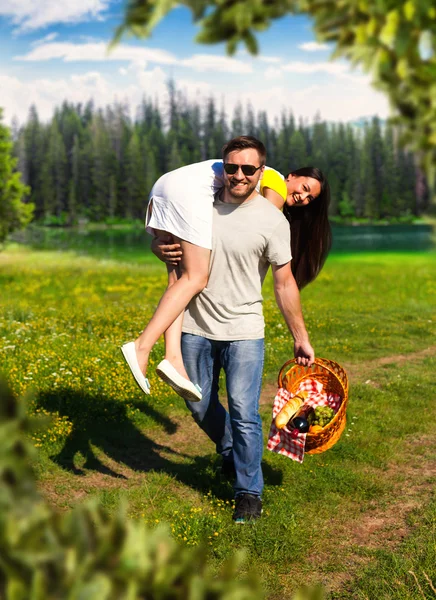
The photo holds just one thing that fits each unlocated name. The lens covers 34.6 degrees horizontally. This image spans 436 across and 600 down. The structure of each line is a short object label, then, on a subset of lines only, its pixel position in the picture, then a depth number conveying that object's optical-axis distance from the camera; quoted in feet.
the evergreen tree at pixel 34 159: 394.73
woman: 17.74
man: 17.60
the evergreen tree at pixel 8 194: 119.96
